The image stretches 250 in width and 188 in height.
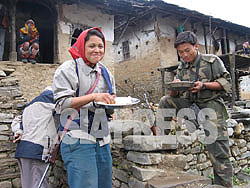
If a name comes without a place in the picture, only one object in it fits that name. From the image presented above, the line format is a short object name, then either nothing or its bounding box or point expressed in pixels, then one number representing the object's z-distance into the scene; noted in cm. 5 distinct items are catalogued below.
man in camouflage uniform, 237
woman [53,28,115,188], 157
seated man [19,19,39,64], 709
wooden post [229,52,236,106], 956
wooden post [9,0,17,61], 745
